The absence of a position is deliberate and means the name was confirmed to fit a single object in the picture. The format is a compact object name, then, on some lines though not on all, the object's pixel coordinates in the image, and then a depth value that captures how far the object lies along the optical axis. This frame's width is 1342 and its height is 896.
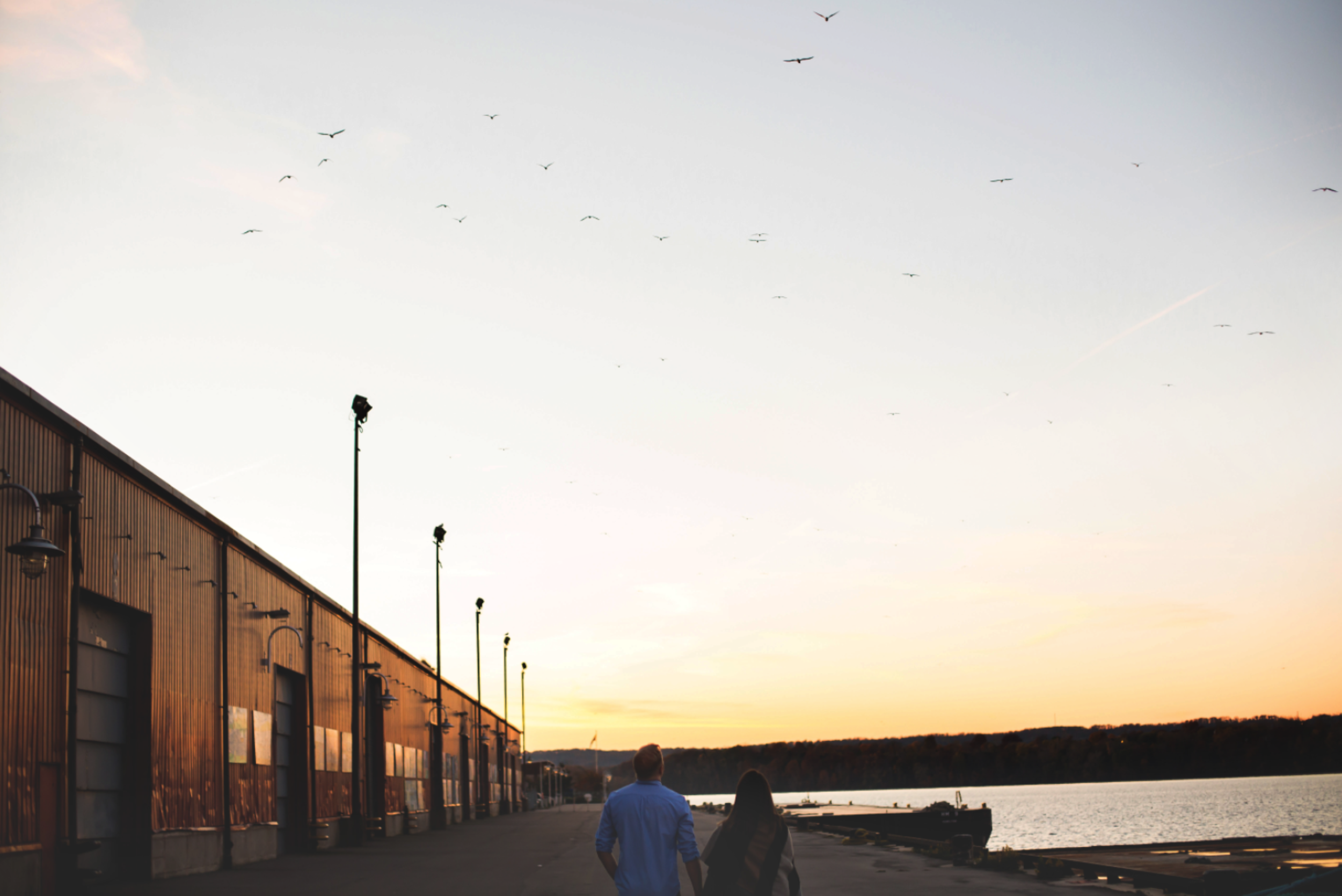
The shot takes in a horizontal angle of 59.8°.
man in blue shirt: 7.43
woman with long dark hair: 7.25
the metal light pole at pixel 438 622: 45.62
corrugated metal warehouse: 16.17
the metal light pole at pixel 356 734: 30.66
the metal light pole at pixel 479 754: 70.06
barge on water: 49.69
